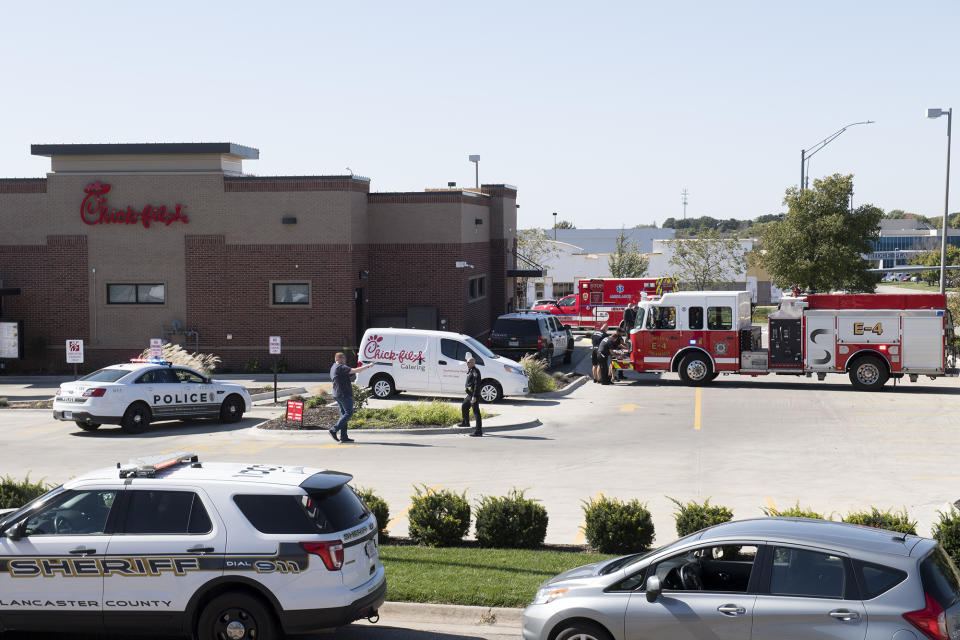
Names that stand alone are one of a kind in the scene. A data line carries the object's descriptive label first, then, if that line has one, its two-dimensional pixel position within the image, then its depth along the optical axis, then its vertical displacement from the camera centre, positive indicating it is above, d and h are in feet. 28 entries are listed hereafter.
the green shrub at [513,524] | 39.40 -9.15
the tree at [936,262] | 273.33 +12.73
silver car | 22.31 -7.08
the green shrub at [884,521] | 34.88 -7.95
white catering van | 87.04 -6.25
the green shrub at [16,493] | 40.86 -8.33
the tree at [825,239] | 143.43 +8.25
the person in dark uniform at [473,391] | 70.06 -6.90
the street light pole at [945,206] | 115.75 +10.76
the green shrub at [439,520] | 39.96 -9.12
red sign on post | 72.18 -8.58
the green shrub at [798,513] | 35.04 -7.83
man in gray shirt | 66.90 -6.40
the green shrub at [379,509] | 39.24 -8.51
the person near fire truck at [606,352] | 103.09 -5.98
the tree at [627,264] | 242.37 +7.43
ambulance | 148.84 -0.41
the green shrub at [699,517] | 37.06 -8.31
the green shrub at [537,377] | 93.50 -7.86
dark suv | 109.60 -4.77
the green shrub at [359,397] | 78.59 -8.28
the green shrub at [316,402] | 81.40 -8.97
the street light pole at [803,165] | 131.36 +17.89
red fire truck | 91.81 -4.04
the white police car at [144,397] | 71.41 -7.78
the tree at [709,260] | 241.14 +8.50
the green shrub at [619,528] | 37.81 -8.90
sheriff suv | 26.91 -7.28
